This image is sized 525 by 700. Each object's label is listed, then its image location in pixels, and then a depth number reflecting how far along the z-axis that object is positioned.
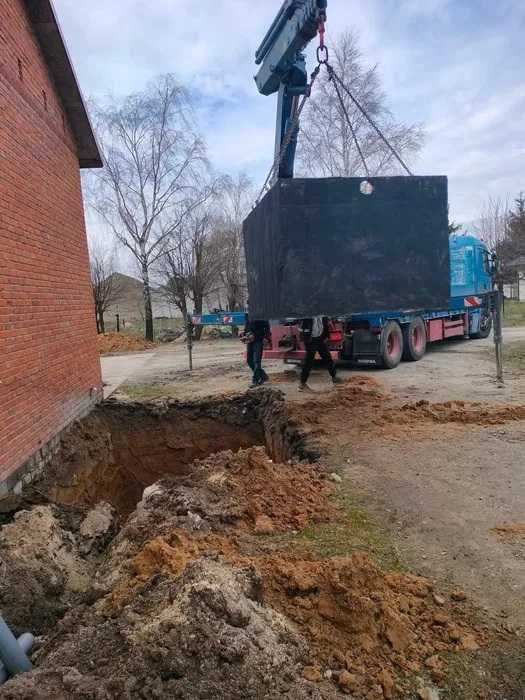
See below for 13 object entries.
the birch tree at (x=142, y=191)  25.97
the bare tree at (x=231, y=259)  30.11
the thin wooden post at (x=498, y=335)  9.05
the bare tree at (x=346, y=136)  23.47
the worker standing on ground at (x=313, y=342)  9.12
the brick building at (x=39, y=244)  5.48
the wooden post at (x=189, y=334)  13.17
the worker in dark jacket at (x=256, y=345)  10.35
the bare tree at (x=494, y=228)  41.11
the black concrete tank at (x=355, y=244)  5.42
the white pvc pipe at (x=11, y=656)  2.54
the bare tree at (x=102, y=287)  30.12
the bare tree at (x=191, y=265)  27.80
